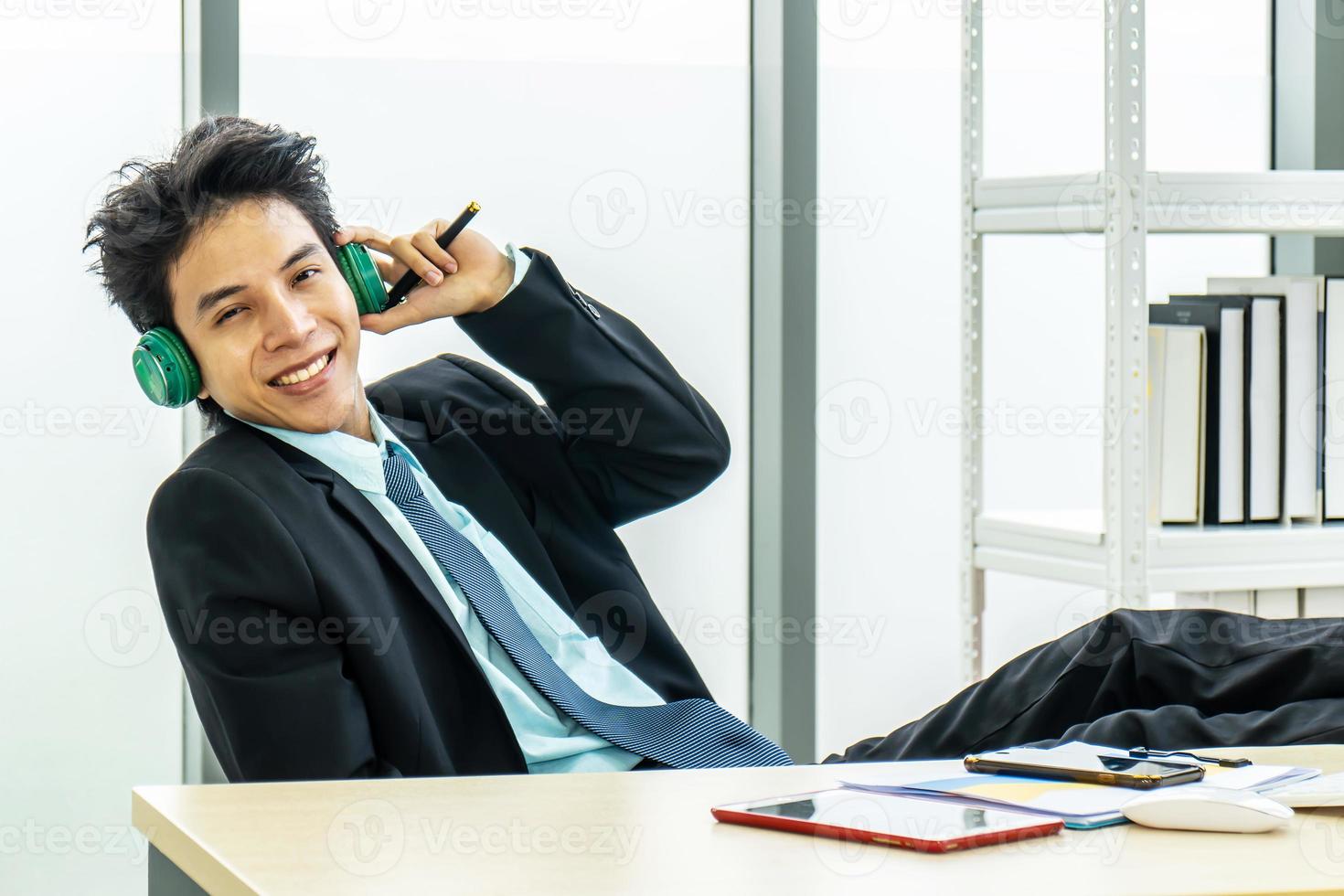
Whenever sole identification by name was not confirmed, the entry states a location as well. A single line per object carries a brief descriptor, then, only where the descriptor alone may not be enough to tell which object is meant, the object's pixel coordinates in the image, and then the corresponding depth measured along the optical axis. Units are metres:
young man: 3.49
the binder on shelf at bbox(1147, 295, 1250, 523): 4.18
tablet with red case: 3.01
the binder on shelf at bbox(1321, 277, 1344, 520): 4.21
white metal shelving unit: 4.04
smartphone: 3.13
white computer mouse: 3.03
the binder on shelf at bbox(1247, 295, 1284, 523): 4.20
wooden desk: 2.80
